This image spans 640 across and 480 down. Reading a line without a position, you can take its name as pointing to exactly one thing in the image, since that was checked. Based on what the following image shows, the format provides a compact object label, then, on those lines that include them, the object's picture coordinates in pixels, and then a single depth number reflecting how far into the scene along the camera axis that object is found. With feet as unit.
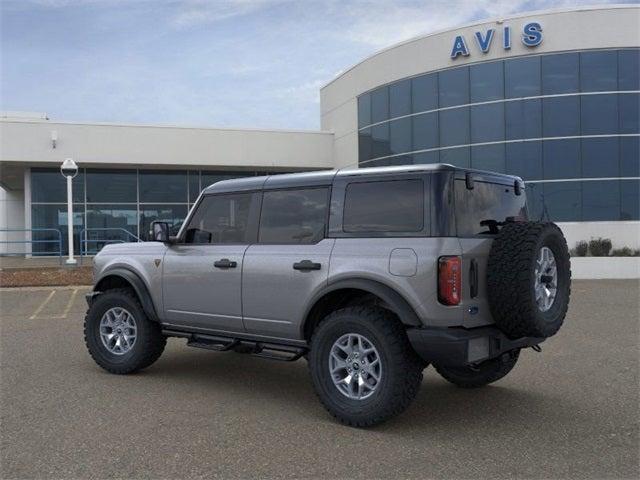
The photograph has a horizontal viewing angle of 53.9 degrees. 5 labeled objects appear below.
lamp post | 61.00
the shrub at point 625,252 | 64.44
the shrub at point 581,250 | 65.00
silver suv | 14.83
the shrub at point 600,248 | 64.34
